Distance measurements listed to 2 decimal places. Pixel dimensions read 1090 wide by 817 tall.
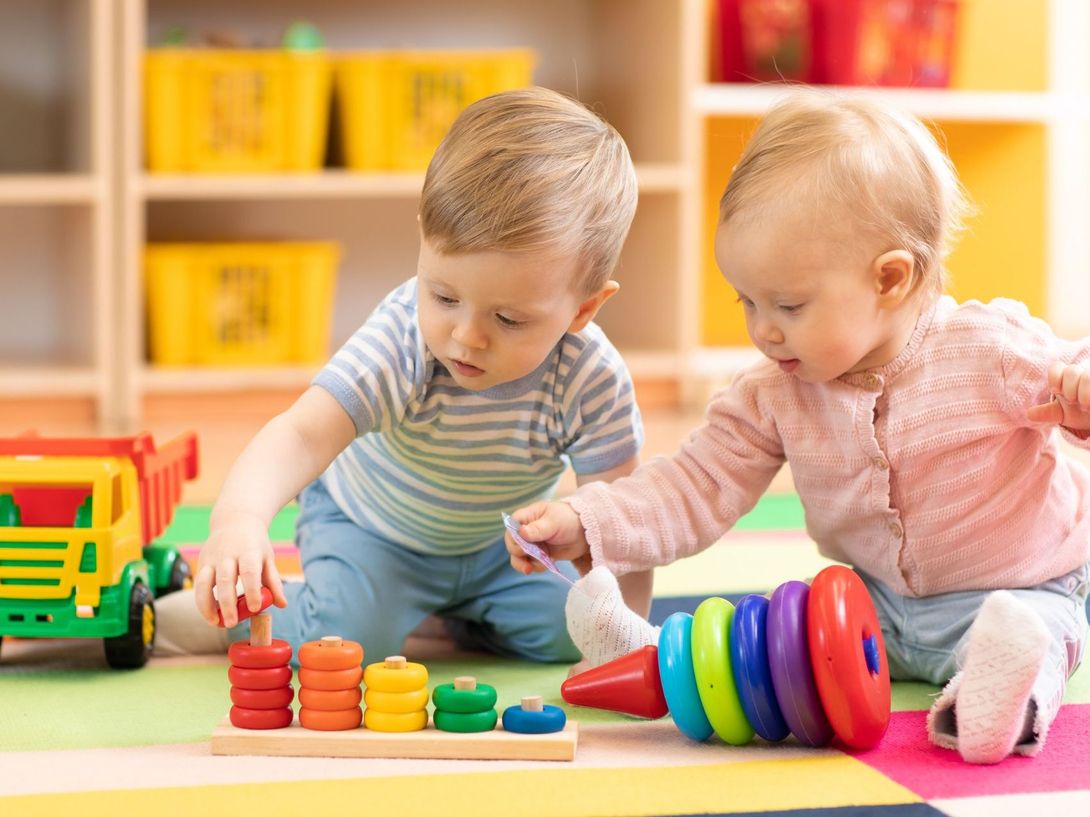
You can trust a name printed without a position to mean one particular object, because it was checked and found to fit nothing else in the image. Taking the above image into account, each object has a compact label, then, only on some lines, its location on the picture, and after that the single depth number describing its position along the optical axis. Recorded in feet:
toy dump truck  8.21
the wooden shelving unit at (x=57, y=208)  12.82
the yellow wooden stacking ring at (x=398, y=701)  7.59
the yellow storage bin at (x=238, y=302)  13.52
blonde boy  7.91
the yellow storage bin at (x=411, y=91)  13.58
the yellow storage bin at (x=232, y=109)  13.13
